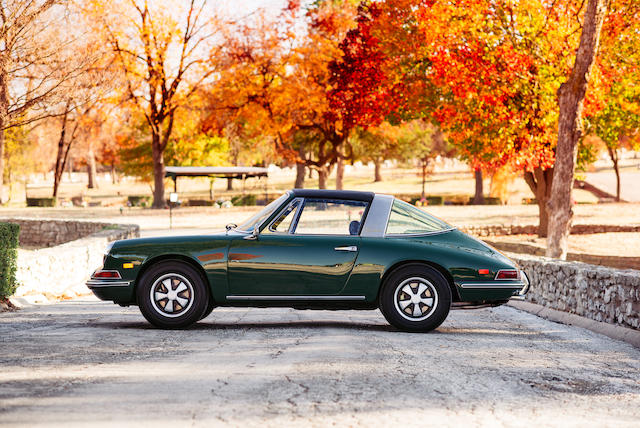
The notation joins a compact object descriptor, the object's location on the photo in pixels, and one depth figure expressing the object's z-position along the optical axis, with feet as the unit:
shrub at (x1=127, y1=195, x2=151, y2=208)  212.23
